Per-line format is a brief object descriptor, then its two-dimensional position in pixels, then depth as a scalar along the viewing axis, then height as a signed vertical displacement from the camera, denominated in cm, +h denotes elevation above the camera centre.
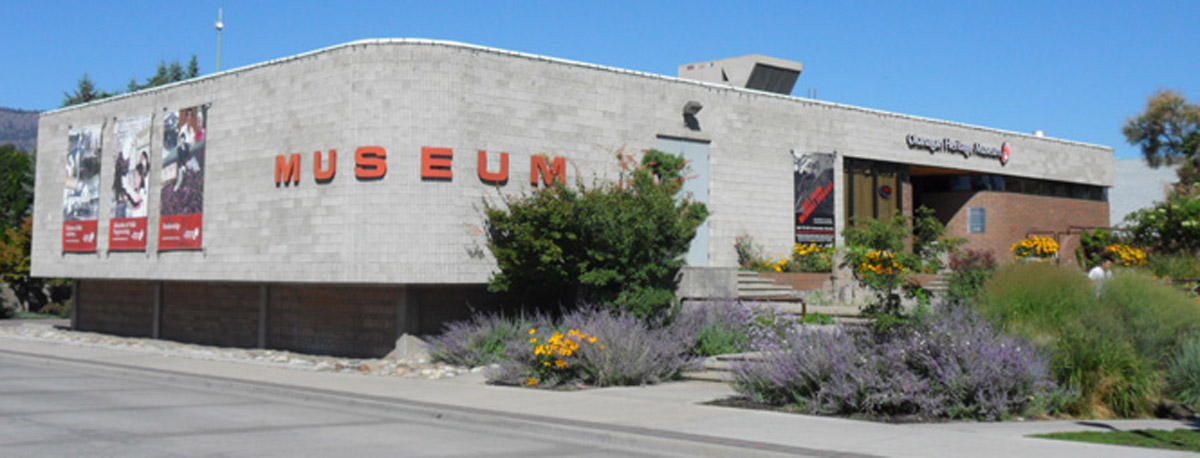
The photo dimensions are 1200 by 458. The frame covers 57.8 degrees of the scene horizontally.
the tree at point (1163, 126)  5331 +849
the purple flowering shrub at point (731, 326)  2062 -69
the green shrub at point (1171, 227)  2911 +194
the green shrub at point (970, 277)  2017 +35
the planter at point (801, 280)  2859 +31
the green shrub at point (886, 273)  1608 +30
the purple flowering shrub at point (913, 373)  1385 -106
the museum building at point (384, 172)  2362 +291
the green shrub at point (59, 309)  4594 -120
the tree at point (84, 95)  6385 +1106
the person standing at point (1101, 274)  1710 +40
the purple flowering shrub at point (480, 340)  2252 -112
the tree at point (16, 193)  4922 +401
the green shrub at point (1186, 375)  1425 -104
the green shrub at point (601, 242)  2255 +101
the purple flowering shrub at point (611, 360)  1839 -122
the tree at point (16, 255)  4431 +105
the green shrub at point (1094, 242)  3416 +174
